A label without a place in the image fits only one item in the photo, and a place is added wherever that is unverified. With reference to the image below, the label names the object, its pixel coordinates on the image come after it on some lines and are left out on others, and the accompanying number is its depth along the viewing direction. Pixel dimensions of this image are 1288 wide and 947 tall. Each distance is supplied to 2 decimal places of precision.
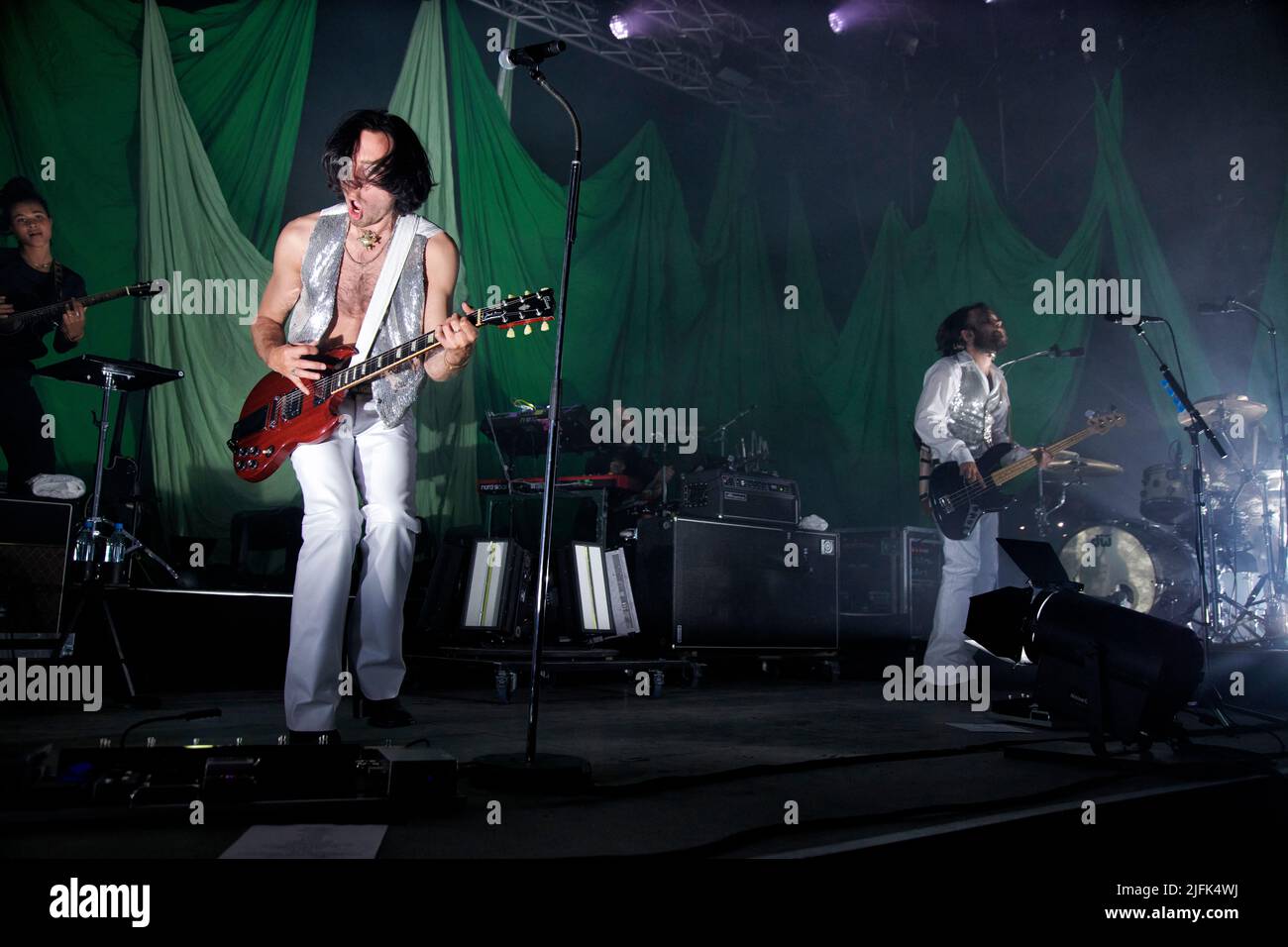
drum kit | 5.80
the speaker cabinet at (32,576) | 3.35
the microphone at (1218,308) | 4.95
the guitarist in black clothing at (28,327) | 4.93
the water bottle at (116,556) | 3.70
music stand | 3.74
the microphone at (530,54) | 2.04
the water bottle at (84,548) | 3.66
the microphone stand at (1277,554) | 4.99
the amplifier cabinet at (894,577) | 6.02
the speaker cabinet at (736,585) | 4.88
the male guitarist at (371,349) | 2.35
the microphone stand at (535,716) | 1.74
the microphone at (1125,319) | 4.04
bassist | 4.23
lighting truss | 6.64
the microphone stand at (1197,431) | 4.00
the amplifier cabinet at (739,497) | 5.13
